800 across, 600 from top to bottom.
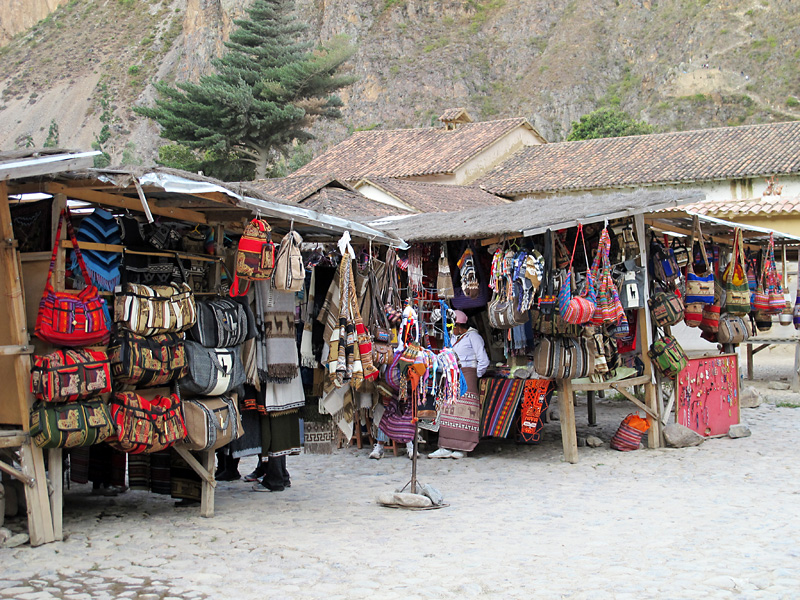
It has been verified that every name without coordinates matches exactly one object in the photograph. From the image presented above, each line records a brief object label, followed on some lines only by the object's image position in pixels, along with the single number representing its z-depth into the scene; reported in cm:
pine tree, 3244
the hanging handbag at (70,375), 502
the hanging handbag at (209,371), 586
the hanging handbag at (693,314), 1005
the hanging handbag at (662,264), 966
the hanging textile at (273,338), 647
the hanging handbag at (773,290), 1150
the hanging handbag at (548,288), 816
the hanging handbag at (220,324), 600
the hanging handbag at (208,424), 586
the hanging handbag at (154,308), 542
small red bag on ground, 944
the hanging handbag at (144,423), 539
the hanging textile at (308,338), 718
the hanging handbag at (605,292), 834
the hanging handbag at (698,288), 995
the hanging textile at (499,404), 907
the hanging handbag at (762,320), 1174
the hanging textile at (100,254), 540
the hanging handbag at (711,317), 1073
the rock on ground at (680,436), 951
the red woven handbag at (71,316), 504
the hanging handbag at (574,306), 802
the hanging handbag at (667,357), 932
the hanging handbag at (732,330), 1076
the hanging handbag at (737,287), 1073
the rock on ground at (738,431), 1028
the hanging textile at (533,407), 898
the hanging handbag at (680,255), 995
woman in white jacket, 920
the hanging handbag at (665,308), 930
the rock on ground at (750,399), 1305
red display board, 993
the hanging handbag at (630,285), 893
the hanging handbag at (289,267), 602
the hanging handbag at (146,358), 539
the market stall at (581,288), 827
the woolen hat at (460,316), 900
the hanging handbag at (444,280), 874
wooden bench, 1486
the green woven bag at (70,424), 504
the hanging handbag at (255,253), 587
